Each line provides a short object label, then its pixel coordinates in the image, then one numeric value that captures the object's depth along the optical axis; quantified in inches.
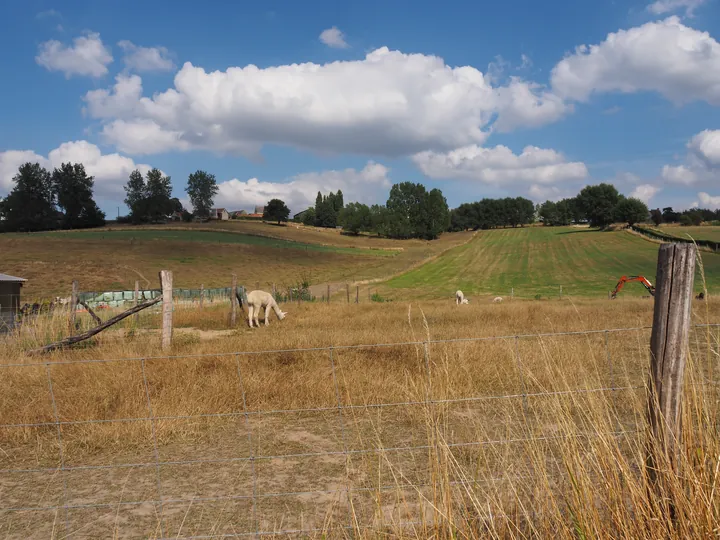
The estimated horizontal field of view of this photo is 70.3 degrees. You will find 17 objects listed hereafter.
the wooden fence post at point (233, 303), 761.6
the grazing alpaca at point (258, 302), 760.3
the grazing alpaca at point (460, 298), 1123.5
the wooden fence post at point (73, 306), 506.9
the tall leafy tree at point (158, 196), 4483.3
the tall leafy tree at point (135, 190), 4707.2
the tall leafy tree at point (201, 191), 5300.2
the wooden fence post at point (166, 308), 460.4
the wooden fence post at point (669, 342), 122.7
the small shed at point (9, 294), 627.4
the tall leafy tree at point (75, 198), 4005.9
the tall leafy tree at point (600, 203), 4188.0
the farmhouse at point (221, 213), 6846.0
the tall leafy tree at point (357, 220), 4995.1
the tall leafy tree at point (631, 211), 3870.6
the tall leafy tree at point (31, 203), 3841.0
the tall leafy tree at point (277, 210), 4975.4
